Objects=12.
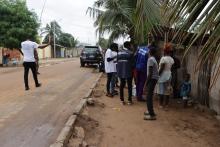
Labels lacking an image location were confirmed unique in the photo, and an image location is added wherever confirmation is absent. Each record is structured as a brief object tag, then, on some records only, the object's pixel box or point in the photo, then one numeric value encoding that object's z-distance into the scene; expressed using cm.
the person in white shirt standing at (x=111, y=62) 541
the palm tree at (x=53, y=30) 3713
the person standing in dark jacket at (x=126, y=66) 483
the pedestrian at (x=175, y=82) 565
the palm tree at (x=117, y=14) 299
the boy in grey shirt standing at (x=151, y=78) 401
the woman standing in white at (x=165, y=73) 459
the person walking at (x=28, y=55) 566
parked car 1373
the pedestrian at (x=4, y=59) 1797
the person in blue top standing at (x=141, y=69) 488
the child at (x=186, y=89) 502
